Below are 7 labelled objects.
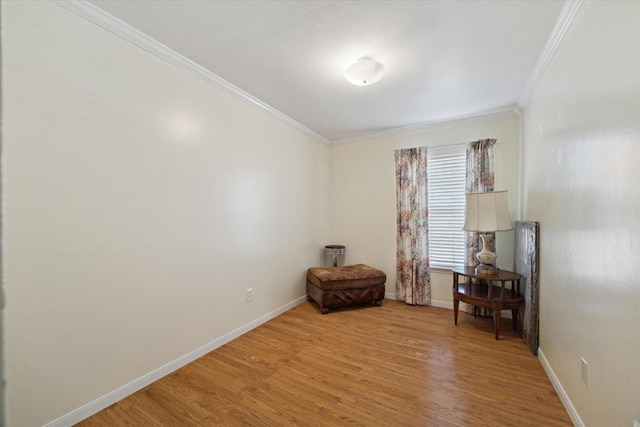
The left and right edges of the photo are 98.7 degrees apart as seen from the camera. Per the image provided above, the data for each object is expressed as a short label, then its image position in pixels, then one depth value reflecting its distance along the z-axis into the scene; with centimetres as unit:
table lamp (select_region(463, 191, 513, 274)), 279
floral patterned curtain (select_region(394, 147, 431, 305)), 365
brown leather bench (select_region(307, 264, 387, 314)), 338
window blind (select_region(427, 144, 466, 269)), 353
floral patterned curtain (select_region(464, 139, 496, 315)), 326
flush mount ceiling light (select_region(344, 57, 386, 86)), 217
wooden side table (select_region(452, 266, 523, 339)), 261
